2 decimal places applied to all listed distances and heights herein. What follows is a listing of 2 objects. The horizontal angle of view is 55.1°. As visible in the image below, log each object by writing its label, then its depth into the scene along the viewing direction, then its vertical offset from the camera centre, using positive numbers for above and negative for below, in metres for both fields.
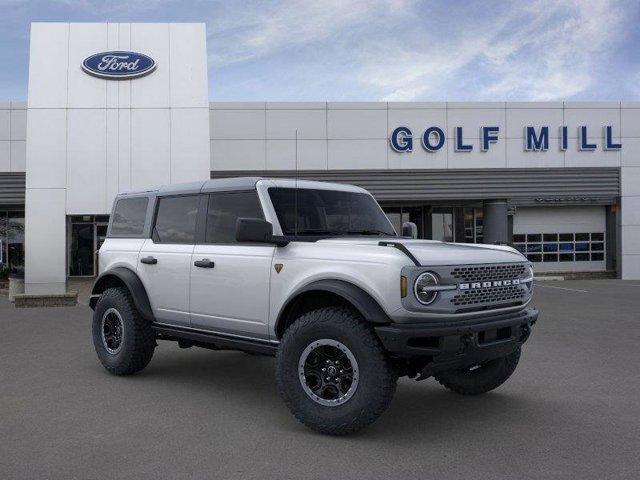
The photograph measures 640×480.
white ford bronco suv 4.40 -0.48
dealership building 19.19 +3.46
